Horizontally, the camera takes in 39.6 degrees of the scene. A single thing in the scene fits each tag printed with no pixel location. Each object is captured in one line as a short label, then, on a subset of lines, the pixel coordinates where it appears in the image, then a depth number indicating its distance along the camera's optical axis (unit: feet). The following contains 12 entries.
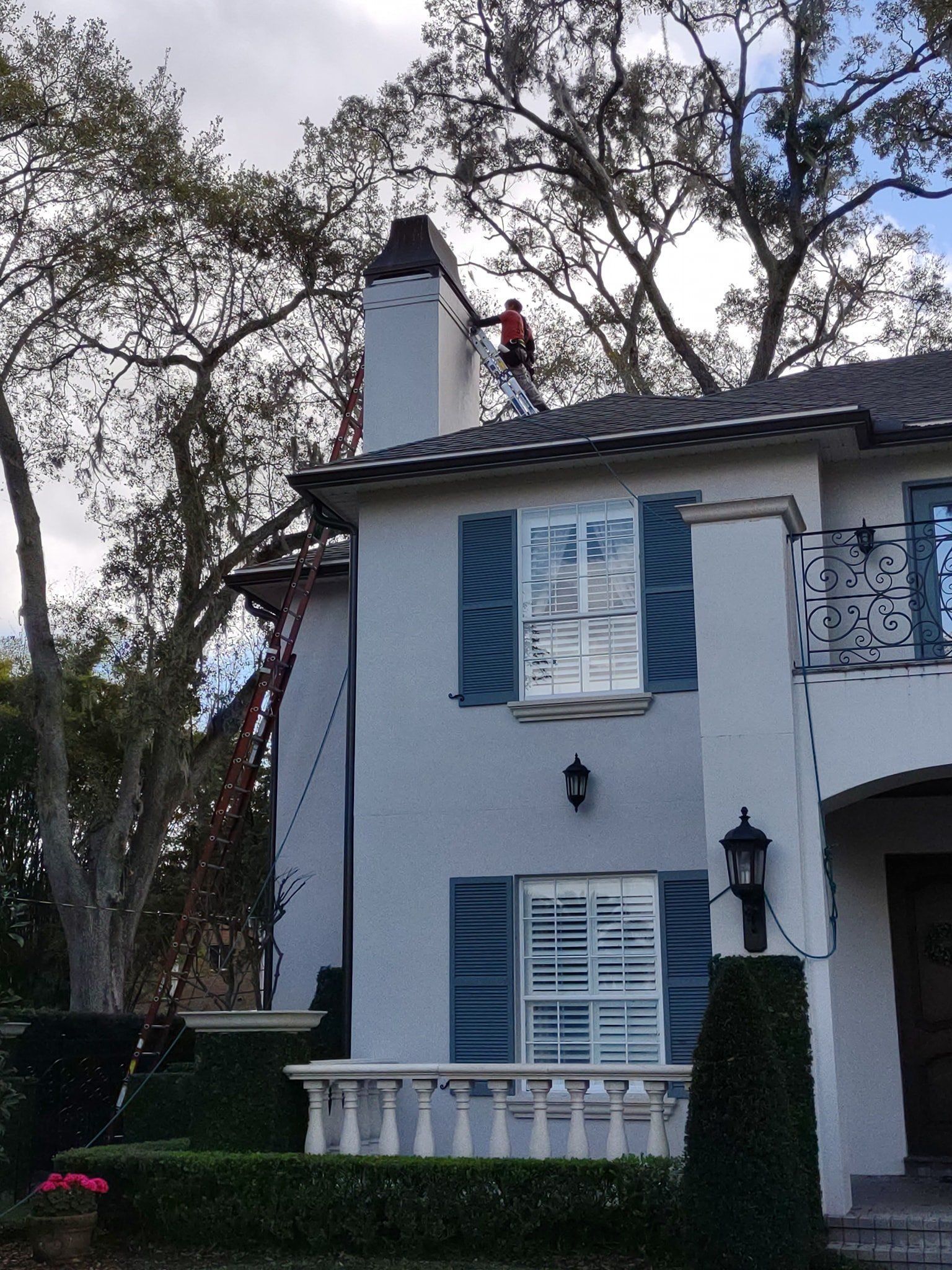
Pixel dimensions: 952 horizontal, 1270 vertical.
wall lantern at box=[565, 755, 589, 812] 34.27
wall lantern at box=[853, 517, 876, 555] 28.50
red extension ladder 43.06
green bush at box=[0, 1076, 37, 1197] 34.55
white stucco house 33.04
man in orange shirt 49.85
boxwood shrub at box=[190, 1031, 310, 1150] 28.84
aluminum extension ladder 48.32
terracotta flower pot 27.17
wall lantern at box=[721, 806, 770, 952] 25.66
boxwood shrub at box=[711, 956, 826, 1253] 24.00
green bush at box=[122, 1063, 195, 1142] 37.06
